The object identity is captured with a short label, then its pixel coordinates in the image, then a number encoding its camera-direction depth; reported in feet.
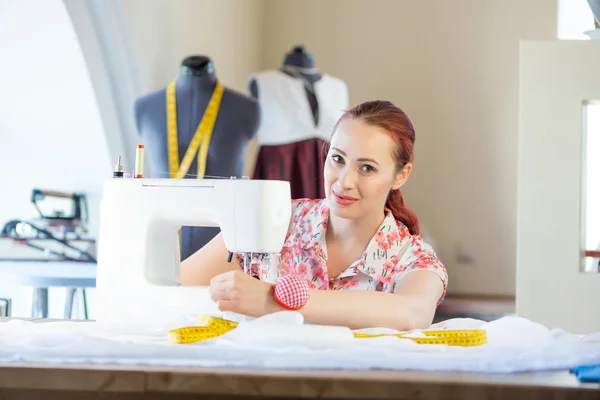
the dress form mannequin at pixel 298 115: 13.93
